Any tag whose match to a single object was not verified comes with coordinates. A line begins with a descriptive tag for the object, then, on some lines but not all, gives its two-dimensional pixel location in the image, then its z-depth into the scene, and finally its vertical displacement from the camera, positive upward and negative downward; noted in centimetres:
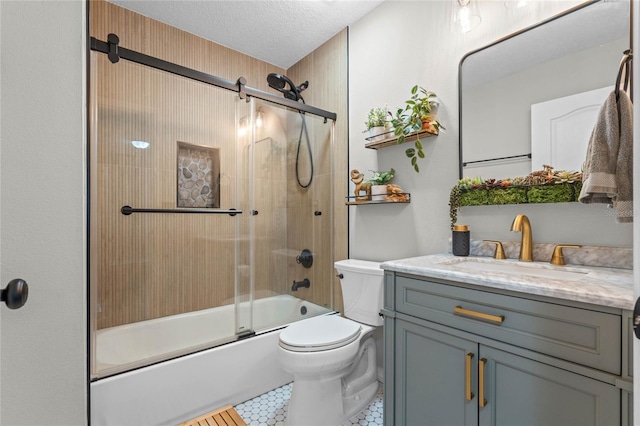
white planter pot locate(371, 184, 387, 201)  186 +13
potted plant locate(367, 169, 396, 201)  187 +19
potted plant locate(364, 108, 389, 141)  189 +58
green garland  123 +10
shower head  227 +101
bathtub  145 -84
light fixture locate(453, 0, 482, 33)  154 +102
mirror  120 +56
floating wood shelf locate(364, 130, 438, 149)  168 +45
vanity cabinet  78 -46
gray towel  92 +18
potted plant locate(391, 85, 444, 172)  167 +54
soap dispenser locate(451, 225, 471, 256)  149 -14
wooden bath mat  156 -110
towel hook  97 +49
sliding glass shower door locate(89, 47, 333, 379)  179 -1
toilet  147 -72
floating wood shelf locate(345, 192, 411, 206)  185 +7
